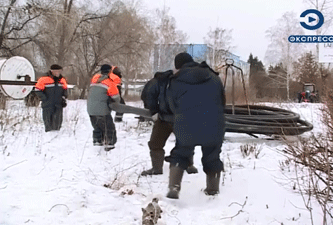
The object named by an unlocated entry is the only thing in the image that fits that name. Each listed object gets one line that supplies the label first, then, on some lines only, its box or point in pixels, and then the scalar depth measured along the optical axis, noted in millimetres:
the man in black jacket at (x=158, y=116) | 3906
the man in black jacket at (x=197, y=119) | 3277
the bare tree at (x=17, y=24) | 13492
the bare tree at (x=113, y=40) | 23109
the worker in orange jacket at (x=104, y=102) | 5578
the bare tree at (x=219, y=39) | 32688
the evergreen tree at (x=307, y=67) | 33097
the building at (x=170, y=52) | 24938
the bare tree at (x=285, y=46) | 33000
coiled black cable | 5977
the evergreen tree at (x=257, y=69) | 42719
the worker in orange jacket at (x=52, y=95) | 7027
